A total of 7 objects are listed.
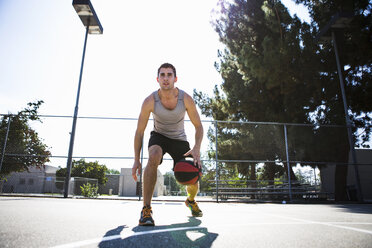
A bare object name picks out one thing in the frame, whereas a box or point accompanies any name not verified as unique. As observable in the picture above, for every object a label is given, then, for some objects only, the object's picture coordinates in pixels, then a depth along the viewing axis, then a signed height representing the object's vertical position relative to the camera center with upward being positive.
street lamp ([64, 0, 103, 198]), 7.14 +5.29
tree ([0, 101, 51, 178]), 7.57 +1.20
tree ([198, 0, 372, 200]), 9.19 +4.03
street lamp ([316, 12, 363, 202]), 7.46 +5.23
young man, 2.71 +0.70
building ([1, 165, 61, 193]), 10.95 -0.33
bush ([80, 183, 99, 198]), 14.19 -0.74
